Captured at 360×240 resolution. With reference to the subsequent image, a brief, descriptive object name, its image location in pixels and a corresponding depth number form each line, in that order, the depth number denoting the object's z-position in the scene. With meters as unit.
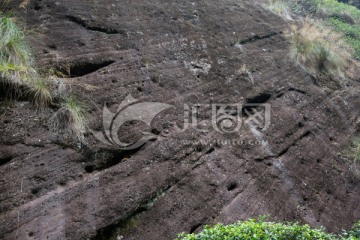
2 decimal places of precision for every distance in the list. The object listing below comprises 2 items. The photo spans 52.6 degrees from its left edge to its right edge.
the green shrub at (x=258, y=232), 4.34
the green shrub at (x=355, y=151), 7.00
